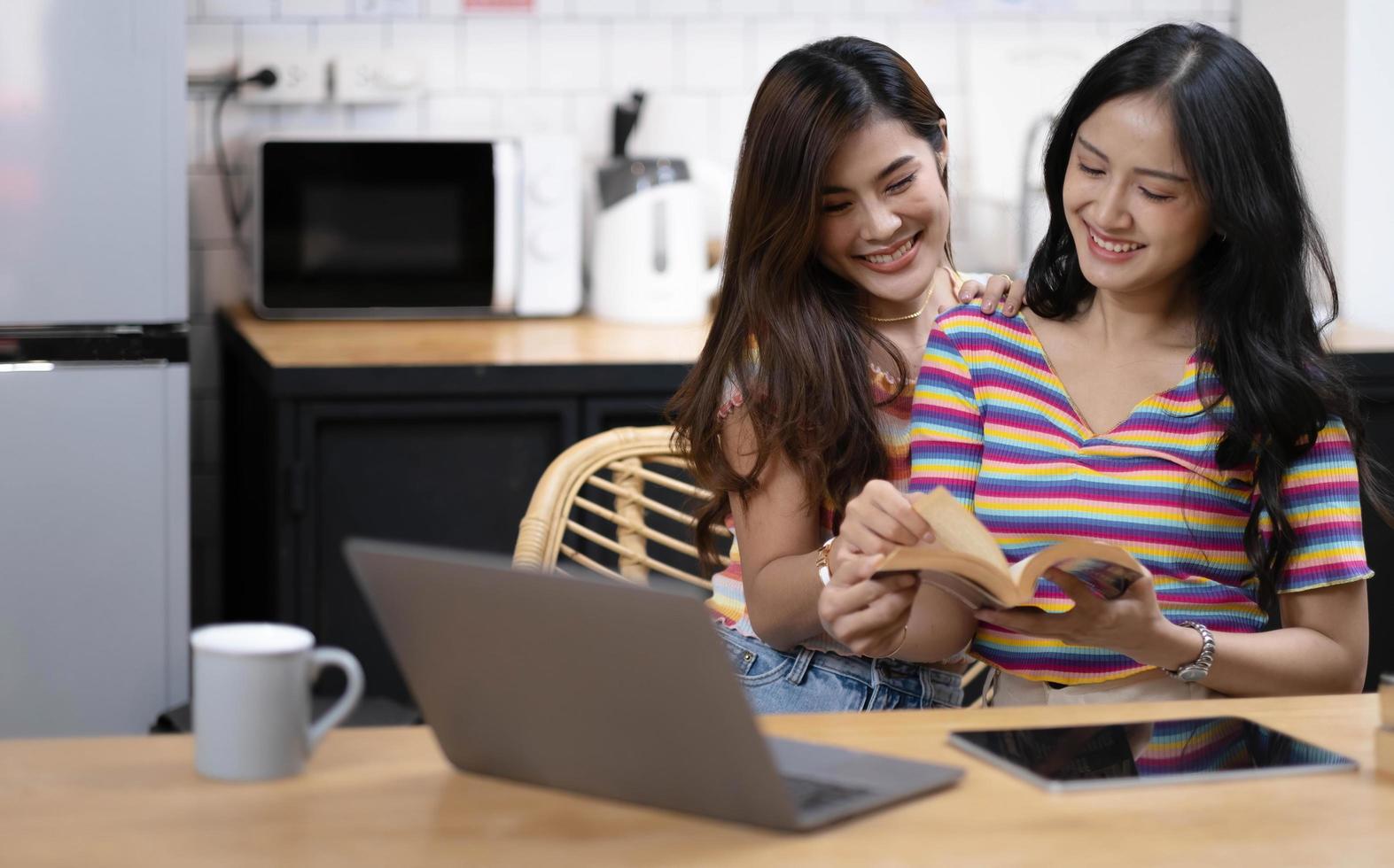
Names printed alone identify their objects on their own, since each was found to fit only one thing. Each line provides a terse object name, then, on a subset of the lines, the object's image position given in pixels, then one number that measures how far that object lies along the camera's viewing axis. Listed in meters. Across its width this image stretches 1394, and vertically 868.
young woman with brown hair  3.19
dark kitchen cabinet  4.10
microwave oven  4.52
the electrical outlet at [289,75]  4.89
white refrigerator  4.12
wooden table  2.48
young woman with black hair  3.06
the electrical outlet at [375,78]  4.92
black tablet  2.62
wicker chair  3.32
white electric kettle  4.64
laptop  2.48
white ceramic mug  2.59
